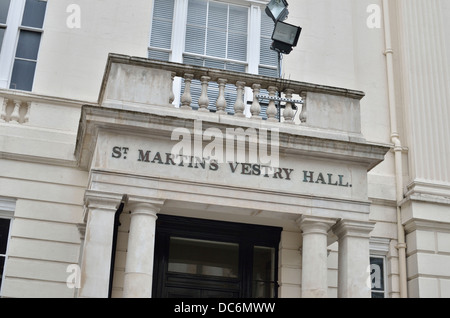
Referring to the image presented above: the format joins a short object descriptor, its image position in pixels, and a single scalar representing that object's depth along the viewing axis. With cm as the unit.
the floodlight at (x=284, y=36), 1076
